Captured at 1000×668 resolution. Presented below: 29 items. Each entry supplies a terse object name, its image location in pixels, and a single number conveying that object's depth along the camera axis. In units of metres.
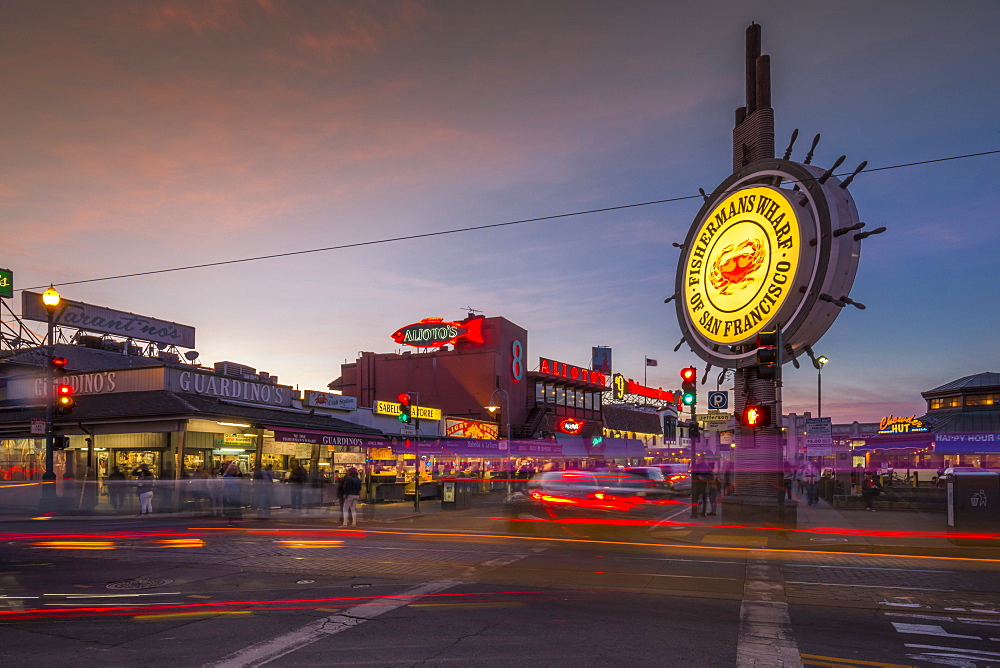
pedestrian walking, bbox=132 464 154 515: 26.38
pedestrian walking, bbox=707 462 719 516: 30.37
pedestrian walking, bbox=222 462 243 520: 25.91
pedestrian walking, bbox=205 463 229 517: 26.17
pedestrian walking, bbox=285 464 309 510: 30.23
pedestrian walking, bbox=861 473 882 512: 30.92
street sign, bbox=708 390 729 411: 28.98
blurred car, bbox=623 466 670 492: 38.81
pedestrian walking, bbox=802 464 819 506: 35.28
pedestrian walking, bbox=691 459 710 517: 26.56
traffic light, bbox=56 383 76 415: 26.83
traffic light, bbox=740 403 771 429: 19.77
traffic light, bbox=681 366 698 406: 25.48
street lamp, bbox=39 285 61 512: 26.92
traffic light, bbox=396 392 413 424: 29.16
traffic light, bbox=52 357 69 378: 26.64
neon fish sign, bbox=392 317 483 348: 64.62
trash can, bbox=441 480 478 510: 31.56
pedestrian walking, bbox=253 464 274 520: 27.81
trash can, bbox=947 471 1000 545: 18.31
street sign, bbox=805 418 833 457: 29.78
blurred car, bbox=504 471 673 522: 20.14
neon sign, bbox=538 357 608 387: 71.11
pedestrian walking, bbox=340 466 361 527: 24.58
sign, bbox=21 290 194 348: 46.91
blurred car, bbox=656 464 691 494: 48.04
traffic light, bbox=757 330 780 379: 18.12
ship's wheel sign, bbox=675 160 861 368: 20.94
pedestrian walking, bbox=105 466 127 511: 26.87
